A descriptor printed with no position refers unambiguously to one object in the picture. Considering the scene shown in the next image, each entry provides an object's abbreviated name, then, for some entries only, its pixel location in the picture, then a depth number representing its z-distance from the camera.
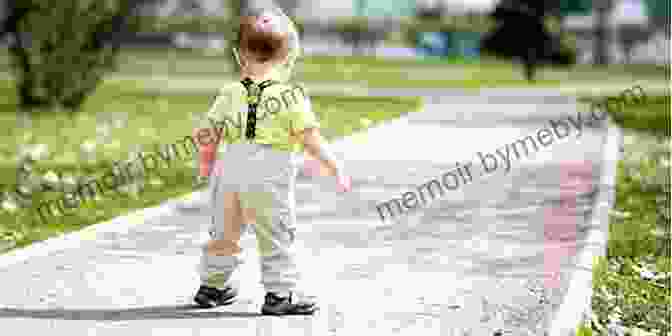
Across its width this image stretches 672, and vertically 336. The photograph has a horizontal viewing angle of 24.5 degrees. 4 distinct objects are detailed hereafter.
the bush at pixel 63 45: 24.80
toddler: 7.32
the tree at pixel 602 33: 62.91
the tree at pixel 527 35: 46.09
